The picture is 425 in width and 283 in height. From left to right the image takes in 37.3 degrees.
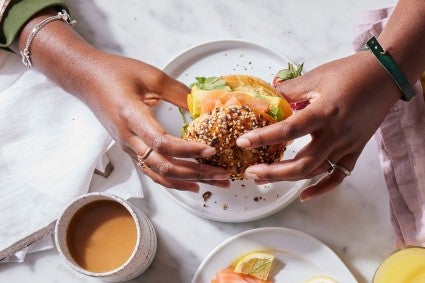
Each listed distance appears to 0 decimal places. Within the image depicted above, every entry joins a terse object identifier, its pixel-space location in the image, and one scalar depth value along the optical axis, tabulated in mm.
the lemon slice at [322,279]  1335
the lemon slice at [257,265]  1350
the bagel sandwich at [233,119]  1161
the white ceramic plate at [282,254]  1352
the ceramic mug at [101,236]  1282
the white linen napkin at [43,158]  1413
